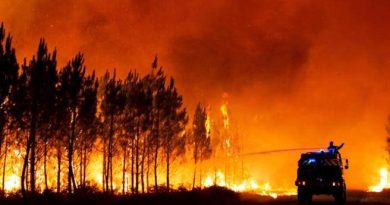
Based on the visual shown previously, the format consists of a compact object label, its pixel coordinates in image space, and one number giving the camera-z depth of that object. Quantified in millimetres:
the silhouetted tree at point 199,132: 71688
